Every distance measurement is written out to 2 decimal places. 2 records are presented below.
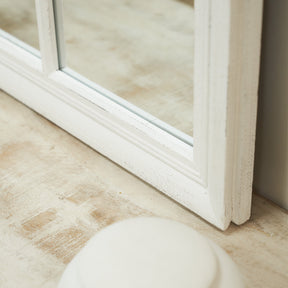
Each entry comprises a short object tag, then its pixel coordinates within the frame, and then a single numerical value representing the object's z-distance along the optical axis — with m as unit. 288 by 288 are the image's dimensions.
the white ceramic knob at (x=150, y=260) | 0.56
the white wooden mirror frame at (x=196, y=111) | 0.67
